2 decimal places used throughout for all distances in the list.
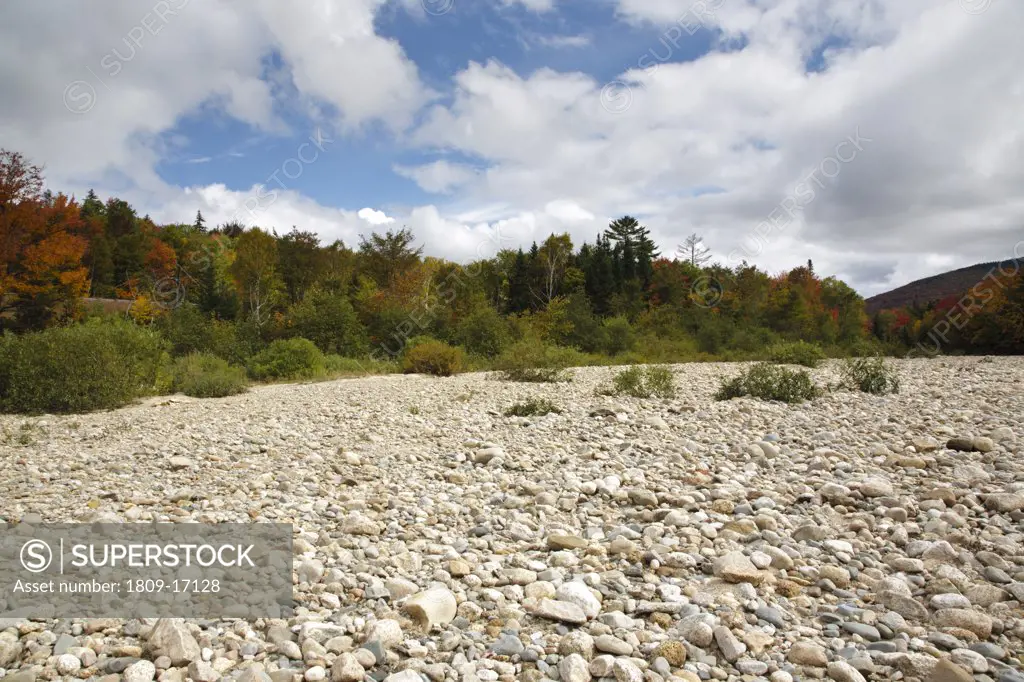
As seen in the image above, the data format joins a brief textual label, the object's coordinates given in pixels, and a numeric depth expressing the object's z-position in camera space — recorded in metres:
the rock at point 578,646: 2.45
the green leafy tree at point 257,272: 26.59
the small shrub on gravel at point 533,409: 8.16
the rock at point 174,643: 2.32
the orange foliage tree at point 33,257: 16.30
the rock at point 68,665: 2.22
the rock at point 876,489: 4.25
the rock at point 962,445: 5.44
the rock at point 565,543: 3.60
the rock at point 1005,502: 3.78
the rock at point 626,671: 2.26
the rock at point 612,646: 2.45
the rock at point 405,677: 2.22
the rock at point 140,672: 2.18
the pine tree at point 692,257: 35.30
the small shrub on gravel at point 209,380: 11.47
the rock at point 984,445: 5.37
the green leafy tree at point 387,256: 31.54
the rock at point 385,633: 2.49
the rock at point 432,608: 2.68
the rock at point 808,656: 2.34
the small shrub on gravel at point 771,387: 9.05
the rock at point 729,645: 2.41
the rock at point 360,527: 3.81
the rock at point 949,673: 2.13
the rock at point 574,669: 2.28
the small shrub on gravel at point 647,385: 9.60
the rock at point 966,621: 2.51
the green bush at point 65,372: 8.87
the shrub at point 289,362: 15.07
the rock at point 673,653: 2.37
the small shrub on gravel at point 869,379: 9.88
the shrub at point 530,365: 12.70
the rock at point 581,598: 2.79
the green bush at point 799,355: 15.96
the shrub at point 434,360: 15.38
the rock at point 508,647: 2.47
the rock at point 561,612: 2.70
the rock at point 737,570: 3.01
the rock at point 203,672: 2.21
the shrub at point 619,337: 22.10
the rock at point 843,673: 2.22
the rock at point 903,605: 2.69
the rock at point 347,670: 2.23
